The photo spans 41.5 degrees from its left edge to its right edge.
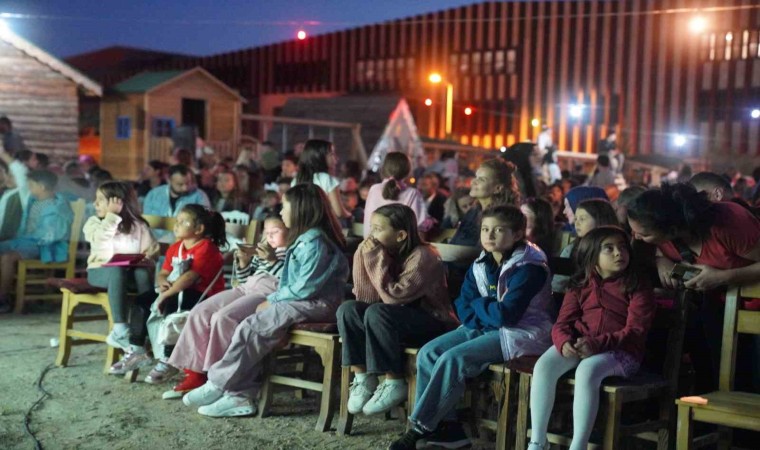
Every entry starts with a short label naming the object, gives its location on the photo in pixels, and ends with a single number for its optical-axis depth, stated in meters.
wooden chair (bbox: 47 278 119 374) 7.10
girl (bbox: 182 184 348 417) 5.88
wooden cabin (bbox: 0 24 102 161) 18.98
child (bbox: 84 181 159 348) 7.11
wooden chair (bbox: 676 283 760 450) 4.07
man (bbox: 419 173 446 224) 10.48
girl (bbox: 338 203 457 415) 5.34
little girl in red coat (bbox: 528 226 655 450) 4.41
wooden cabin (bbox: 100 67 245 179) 22.52
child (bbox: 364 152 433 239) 7.82
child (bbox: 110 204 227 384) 6.65
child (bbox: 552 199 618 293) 5.50
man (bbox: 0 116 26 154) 14.66
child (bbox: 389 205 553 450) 4.91
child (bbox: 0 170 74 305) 10.05
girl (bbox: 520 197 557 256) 6.38
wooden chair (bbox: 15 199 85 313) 9.84
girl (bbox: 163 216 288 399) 6.10
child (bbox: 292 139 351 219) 8.03
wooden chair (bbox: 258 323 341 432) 5.65
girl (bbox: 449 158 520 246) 6.42
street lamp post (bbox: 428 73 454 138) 26.75
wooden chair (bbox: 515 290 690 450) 4.40
